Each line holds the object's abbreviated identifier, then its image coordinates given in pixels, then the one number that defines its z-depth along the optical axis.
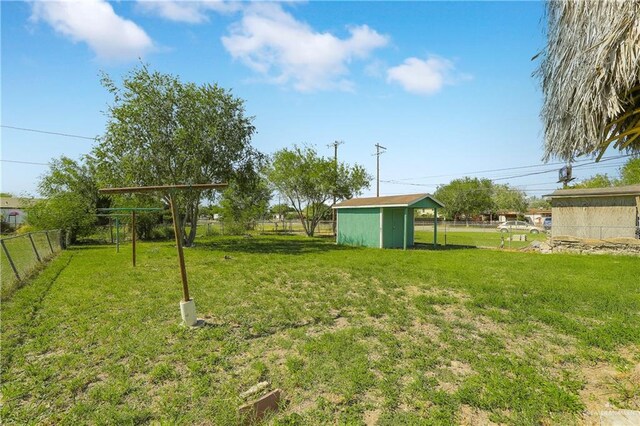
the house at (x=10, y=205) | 38.48
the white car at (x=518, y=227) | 27.91
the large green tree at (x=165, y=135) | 13.83
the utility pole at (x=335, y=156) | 25.47
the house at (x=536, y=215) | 49.58
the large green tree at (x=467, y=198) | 51.97
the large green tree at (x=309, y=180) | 22.25
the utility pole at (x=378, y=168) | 29.00
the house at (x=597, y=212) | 12.56
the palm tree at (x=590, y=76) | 2.54
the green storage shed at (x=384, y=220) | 15.45
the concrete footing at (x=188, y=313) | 4.53
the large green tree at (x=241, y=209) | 24.94
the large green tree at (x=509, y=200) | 57.59
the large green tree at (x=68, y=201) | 16.16
